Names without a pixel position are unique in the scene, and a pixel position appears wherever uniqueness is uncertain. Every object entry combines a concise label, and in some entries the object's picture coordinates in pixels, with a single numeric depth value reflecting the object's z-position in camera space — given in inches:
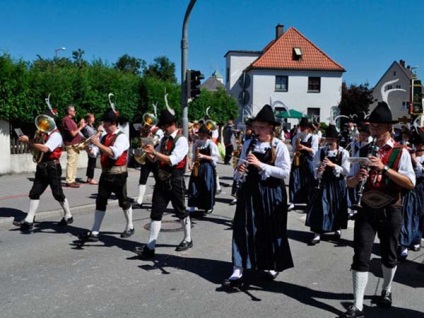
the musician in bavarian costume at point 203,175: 355.9
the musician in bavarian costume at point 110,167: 267.6
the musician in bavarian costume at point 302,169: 383.2
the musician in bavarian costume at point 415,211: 257.0
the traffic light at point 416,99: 437.7
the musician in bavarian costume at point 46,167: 292.2
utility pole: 554.9
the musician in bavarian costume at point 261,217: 201.8
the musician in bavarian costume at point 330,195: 284.0
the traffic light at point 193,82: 553.0
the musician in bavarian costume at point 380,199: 173.3
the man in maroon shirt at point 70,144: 470.6
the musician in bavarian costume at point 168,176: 244.1
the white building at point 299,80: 1675.7
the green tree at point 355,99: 1781.5
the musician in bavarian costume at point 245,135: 418.3
